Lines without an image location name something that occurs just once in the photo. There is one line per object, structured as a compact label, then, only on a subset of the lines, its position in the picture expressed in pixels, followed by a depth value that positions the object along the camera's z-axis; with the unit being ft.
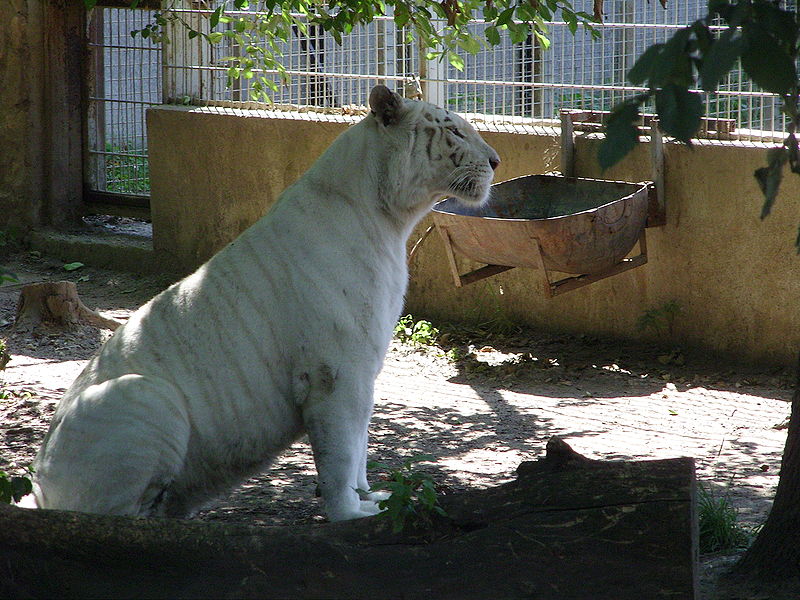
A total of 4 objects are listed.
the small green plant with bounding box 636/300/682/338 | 48.78
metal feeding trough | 42.60
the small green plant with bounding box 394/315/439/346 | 52.85
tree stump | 51.70
